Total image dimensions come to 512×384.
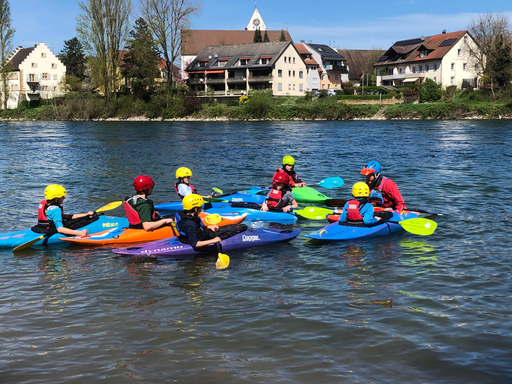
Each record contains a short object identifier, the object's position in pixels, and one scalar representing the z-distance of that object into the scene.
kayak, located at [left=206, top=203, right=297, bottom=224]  11.07
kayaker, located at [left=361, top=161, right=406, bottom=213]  10.48
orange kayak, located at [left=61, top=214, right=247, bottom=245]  9.57
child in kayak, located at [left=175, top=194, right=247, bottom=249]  8.28
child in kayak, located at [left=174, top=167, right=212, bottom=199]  10.72
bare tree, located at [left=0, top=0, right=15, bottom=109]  66.44
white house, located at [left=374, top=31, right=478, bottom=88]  63.88
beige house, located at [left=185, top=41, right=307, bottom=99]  70.25
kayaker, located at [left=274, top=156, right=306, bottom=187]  12.38
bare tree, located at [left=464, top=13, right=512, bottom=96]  55.81
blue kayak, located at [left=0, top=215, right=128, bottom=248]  9.39
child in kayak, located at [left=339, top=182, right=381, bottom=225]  9.53
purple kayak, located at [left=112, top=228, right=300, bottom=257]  8.80
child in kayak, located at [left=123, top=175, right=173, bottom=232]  9.22
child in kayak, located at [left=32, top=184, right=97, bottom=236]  9.10
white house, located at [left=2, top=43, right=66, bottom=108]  79.31
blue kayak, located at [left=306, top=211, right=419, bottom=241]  9.50
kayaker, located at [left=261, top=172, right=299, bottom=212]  11.36
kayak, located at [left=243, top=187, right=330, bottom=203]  13.14
